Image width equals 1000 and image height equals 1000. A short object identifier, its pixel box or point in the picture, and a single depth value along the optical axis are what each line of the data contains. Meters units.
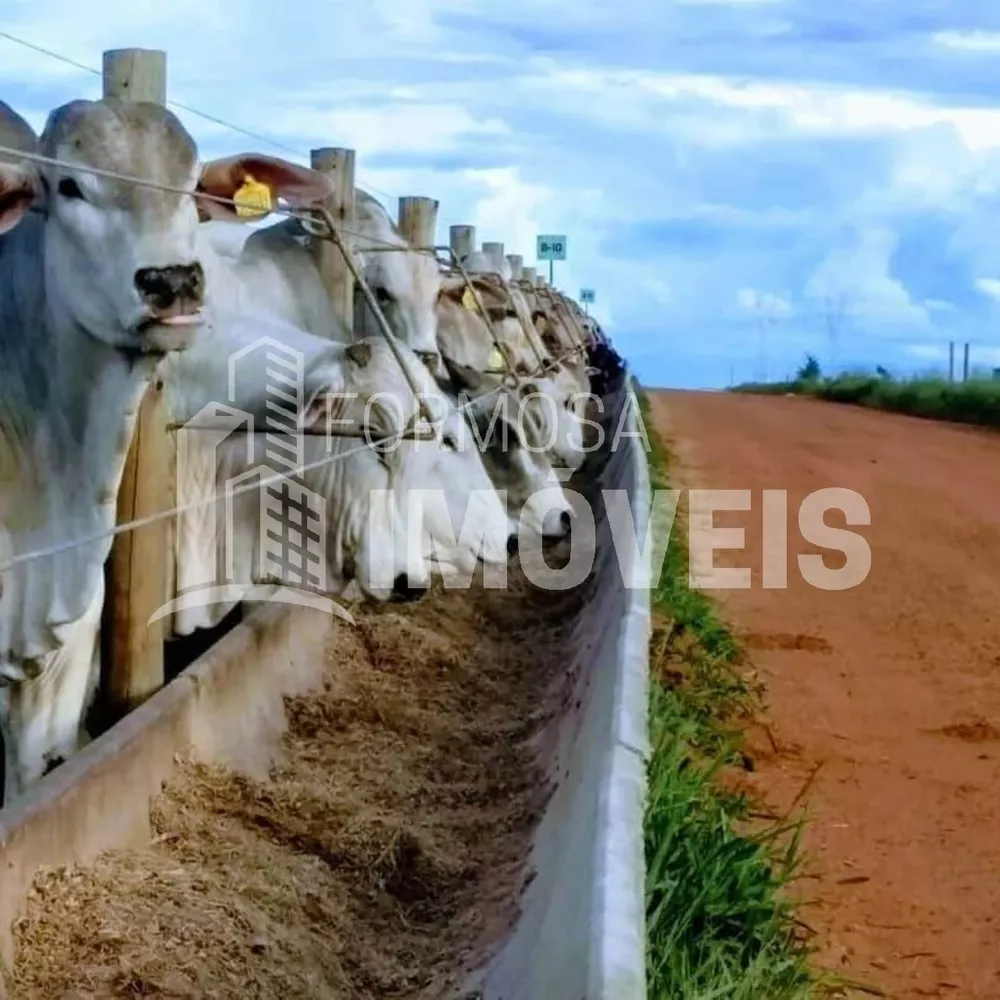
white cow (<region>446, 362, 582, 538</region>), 9.53
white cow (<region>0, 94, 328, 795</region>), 4.17
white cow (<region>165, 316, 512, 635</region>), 6.13
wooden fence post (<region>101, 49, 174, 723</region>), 5.18
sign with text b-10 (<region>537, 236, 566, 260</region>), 18.98
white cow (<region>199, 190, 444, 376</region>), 7.47
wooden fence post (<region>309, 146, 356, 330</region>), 7.56
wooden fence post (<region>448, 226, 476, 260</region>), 12.58
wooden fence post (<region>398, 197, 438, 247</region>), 9.60
